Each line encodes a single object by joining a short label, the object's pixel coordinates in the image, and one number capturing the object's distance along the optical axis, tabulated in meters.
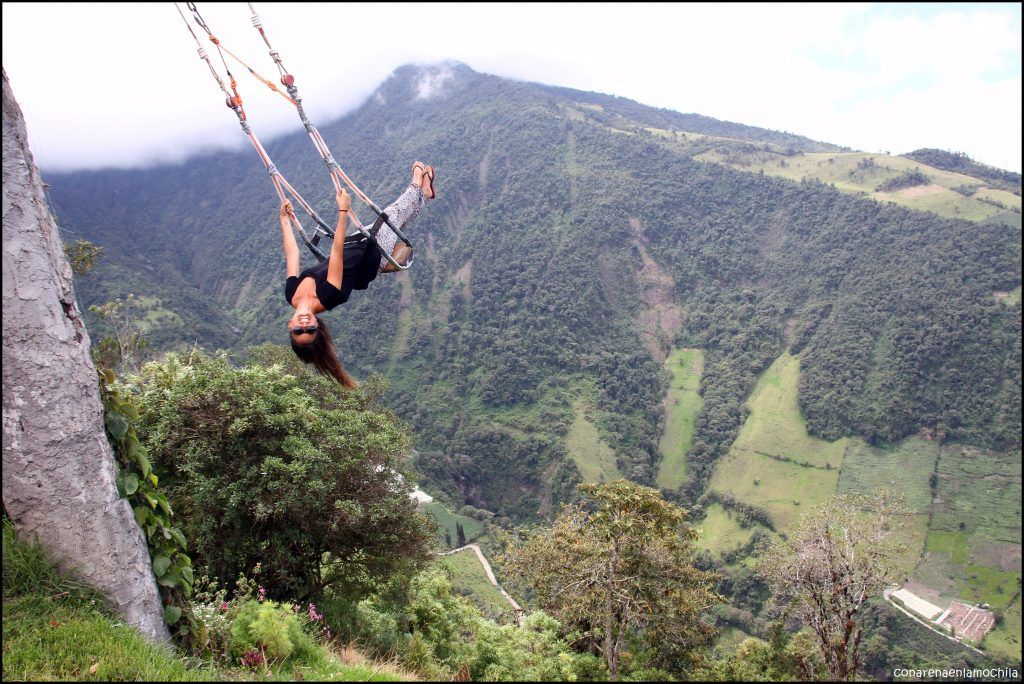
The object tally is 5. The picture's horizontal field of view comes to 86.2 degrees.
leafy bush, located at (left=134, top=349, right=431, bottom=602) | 8.25
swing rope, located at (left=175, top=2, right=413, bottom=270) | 4.62
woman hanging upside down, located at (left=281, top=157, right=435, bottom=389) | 3.86
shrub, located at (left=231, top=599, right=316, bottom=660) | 4.26
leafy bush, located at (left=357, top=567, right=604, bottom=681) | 7.54
